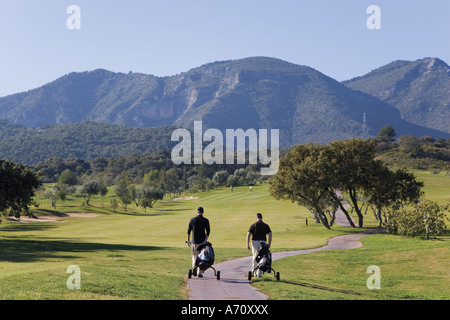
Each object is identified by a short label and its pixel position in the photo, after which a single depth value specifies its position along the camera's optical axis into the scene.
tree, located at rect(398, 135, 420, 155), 166.73
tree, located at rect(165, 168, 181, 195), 161.25
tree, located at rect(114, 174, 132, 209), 115.25
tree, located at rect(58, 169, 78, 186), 150.96
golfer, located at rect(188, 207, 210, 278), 18.78
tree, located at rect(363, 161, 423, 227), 54.91
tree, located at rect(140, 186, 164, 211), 114.38
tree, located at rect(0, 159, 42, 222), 39.91
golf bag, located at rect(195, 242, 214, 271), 18.30
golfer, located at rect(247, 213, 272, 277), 18.98
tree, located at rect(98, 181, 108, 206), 112.81
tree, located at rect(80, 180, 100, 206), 109.94
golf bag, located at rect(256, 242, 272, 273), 18.66
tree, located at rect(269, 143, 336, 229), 55.28
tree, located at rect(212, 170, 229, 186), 172.62
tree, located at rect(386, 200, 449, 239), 42.84
